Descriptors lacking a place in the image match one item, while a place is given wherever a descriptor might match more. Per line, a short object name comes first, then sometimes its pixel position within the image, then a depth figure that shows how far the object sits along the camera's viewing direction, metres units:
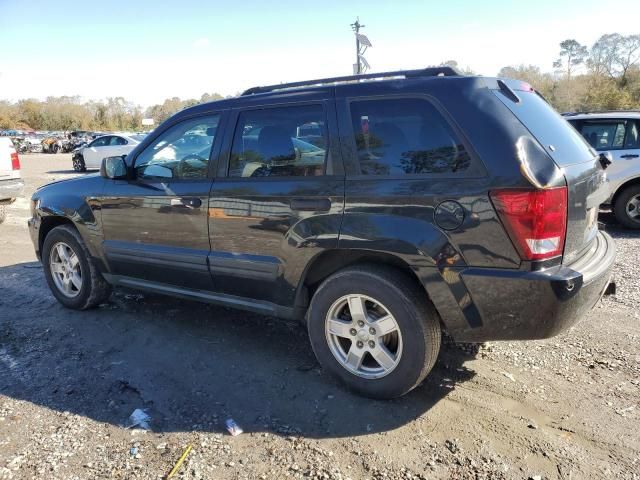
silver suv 7.67
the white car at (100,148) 21.38
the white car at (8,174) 9.18
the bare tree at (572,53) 67.81
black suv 2.62
